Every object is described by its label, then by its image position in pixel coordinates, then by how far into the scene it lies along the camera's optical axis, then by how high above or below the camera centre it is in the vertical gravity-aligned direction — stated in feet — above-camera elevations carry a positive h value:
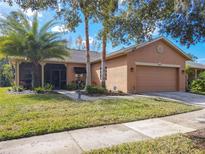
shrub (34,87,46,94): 45.06 -3.44
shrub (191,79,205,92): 61.32 -2.64
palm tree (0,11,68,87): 44.35 +9.37
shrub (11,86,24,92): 50.13 -3.59
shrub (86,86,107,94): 45.09 -3.32
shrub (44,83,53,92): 49.51 -3.28
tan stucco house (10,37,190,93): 49.69 +2.75
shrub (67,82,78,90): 61.57 -3.24
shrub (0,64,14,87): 87.25 +0.29
